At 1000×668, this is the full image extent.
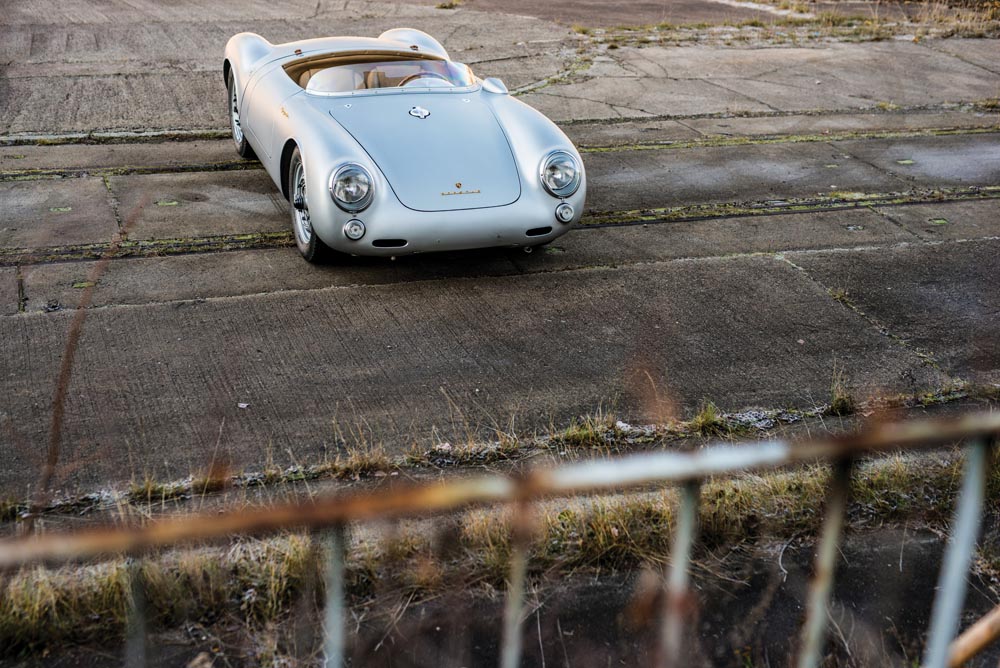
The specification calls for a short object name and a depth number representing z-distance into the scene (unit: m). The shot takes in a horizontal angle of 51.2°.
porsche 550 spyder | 5.87
